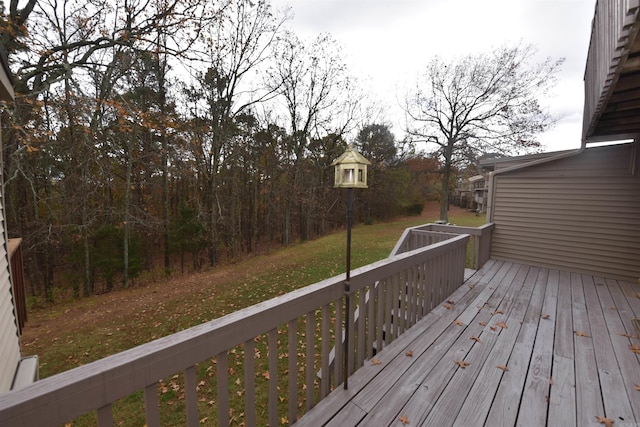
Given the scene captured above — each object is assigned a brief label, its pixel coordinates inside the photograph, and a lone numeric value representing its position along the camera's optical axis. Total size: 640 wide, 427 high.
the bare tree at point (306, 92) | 12.95
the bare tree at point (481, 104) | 10.35
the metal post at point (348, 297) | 1.82
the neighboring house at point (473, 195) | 29.30
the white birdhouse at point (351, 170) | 1.76
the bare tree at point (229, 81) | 10.23
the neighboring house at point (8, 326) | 2.32
